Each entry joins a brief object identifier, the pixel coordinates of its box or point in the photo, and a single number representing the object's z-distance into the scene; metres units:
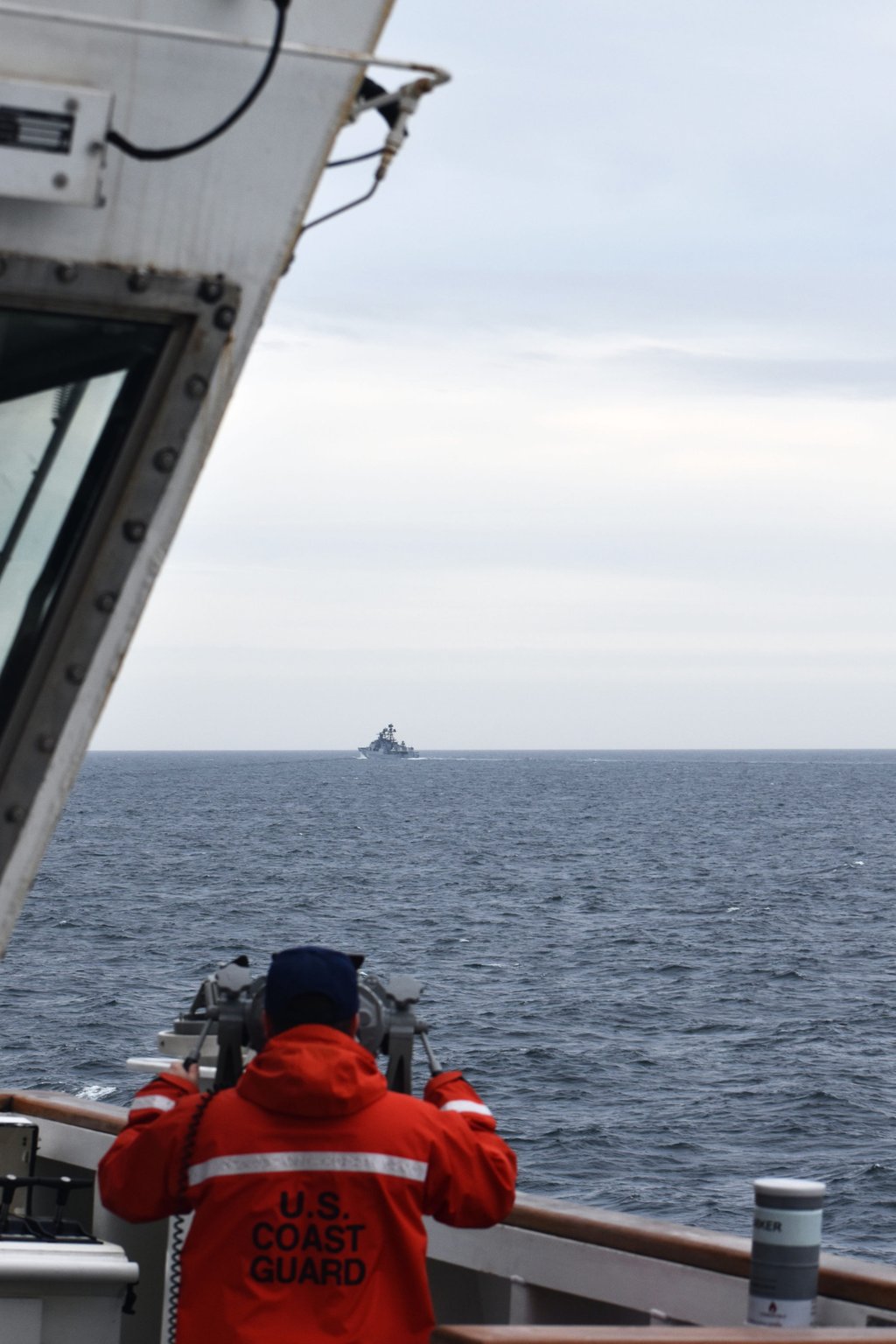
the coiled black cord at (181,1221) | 5.55
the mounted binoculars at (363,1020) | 5.97
